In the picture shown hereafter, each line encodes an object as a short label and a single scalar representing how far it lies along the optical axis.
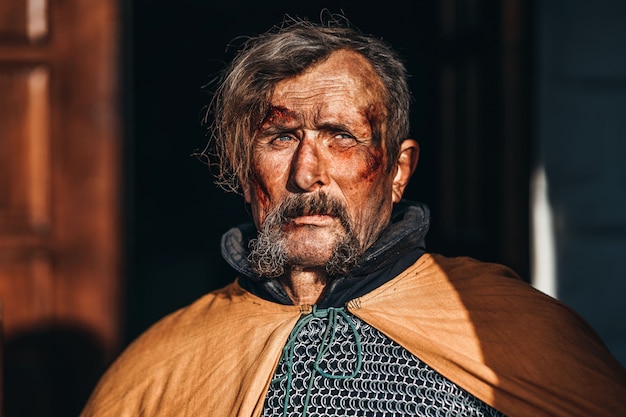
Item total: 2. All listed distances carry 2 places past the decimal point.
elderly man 2.31
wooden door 3.63
